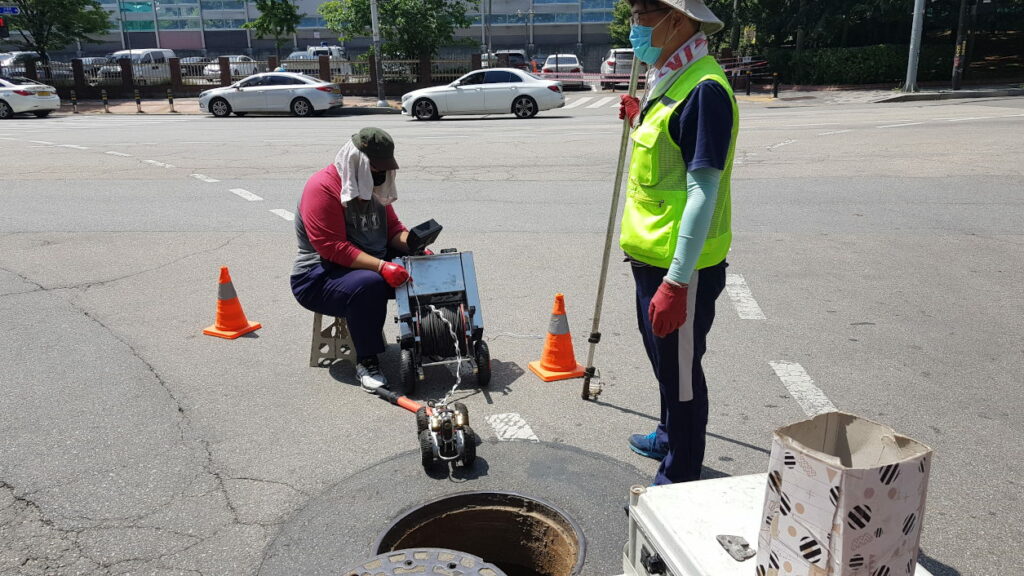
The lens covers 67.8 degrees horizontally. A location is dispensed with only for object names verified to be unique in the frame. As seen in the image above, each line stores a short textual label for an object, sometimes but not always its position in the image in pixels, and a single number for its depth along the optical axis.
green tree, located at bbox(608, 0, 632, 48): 51.05
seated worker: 4.64
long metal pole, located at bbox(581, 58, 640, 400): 3.77
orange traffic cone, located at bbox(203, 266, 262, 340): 5.52
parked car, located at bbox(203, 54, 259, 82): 35.44
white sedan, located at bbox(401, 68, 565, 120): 21.75
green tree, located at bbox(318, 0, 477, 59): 31.98
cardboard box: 1.82
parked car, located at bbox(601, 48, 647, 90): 33.91
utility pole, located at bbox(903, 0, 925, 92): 23.62
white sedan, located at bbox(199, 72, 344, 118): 24.17
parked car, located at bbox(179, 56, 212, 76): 34.78
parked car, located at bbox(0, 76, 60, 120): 25.03
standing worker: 2.79
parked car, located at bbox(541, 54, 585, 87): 36.24
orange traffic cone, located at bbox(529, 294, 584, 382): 4.79
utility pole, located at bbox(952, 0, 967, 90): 25.41
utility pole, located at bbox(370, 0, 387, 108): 27.75
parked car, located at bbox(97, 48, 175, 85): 34.16
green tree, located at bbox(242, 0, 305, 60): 35.09
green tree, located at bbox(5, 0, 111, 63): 35.84
